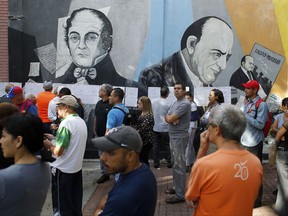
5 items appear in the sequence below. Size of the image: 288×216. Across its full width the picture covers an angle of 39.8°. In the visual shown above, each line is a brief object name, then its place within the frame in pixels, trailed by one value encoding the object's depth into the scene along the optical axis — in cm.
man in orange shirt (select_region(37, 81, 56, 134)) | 891
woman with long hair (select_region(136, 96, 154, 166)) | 717
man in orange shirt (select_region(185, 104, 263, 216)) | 292
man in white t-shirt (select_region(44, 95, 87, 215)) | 511
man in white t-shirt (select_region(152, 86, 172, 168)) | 938
